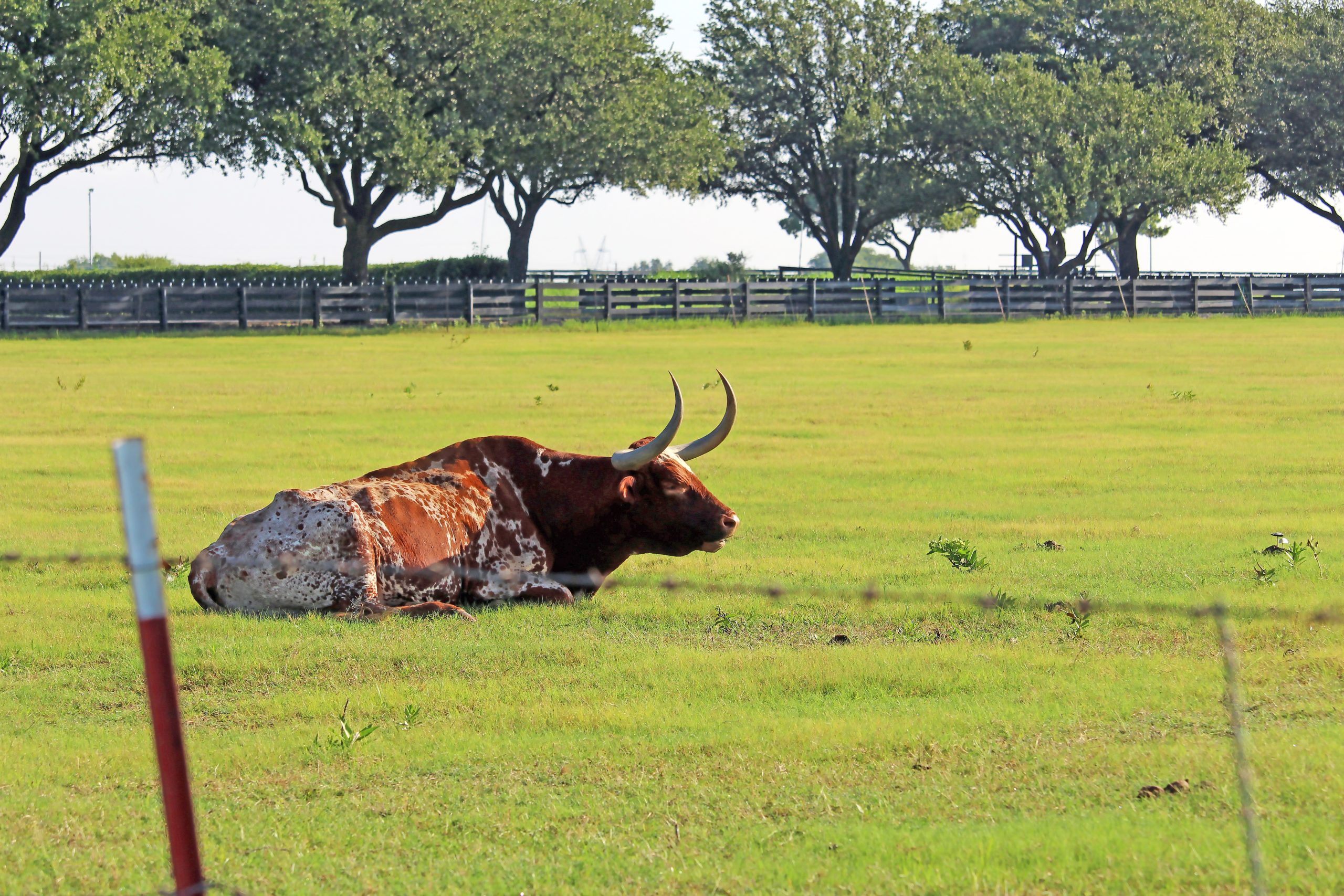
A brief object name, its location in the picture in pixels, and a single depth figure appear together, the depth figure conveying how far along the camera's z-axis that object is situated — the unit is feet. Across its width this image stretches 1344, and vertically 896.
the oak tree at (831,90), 424.05
